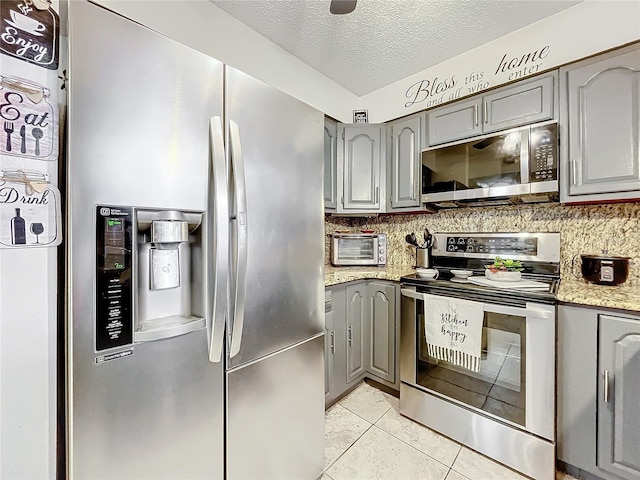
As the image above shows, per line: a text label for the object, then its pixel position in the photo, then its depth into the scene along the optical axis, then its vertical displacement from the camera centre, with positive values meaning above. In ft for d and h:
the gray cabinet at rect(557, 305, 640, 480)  4.12 -2.37
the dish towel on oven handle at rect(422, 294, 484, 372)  5.29 -1.79
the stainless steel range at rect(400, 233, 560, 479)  4.71 -2.27
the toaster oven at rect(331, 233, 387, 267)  8.22 -0.31
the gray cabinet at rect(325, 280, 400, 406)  6.47 -2.37
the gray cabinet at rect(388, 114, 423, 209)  7.56 +2.14
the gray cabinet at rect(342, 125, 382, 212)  8.18 +2.08
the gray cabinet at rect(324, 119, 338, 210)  7.77 +2.11
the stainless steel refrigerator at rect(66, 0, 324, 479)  2.42 -0.24
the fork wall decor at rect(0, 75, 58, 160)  2.22 +0.97
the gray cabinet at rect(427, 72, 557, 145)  5.66 +2.84
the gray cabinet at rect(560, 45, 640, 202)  4.83 +2.00
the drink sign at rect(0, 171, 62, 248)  2.24 +0.23
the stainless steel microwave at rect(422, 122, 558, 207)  5.58 +1.55
